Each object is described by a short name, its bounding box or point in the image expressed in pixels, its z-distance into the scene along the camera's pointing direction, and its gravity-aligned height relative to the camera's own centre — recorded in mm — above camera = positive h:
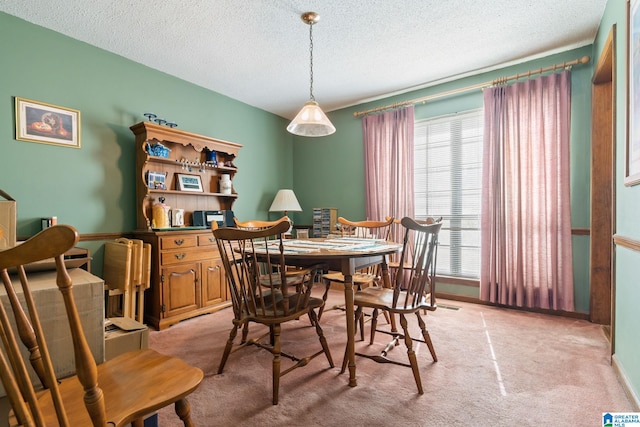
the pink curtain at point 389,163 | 3789 +545
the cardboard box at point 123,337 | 1324 -573
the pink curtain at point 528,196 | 2904 +74
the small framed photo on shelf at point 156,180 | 3066 +291
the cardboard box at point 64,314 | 1020 -367
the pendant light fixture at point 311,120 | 2301 +679
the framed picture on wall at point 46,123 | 2439 +728
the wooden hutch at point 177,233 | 2851 -238
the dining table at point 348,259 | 1783 -316
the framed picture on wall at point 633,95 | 1565 +570
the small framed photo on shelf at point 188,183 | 3383 +292
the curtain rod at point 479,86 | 2863 +1292
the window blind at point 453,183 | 3492 +257
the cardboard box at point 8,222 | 1381 -52
